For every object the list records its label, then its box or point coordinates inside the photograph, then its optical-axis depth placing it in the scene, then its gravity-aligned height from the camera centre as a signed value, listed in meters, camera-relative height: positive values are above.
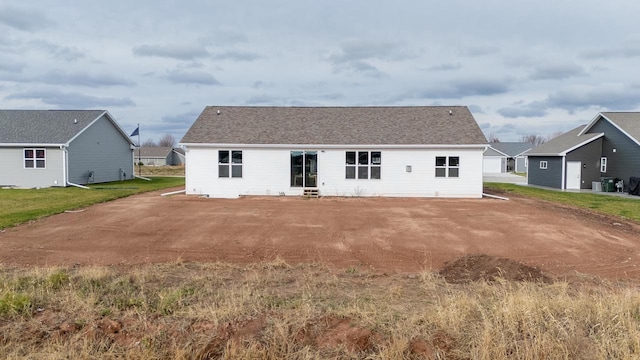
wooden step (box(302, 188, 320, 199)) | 21.48 -1.27
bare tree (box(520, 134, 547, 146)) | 123.49 +8.78
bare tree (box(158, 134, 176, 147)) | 125.48 +8.60
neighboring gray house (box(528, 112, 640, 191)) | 27.34 +0.96
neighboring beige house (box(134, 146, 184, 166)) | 78.25 +2.40
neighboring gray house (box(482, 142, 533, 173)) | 63.62 +1.64
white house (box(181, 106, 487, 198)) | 21.83 +0.17
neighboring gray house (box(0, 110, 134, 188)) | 27.05 +1.45
